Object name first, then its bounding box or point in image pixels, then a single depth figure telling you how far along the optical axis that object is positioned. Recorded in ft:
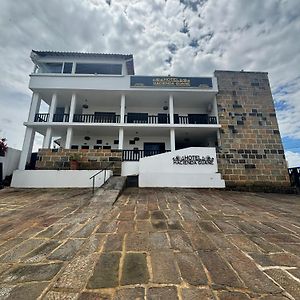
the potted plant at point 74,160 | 34.86
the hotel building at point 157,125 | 34.96
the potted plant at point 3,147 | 35.19
